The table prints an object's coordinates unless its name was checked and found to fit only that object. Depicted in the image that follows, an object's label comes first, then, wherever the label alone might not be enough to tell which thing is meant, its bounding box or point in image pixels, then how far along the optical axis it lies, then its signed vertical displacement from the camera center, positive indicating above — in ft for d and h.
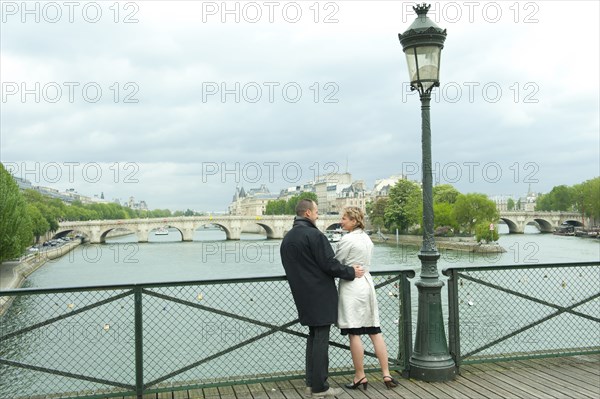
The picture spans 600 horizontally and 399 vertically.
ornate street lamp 18.61 -1.00
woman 16.74 -2.53
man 16.22 -1.86
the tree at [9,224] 92.63 -2.08
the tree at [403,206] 227.20 +1.62
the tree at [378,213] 261.03 -1.38
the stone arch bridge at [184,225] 249.55 -6.10
